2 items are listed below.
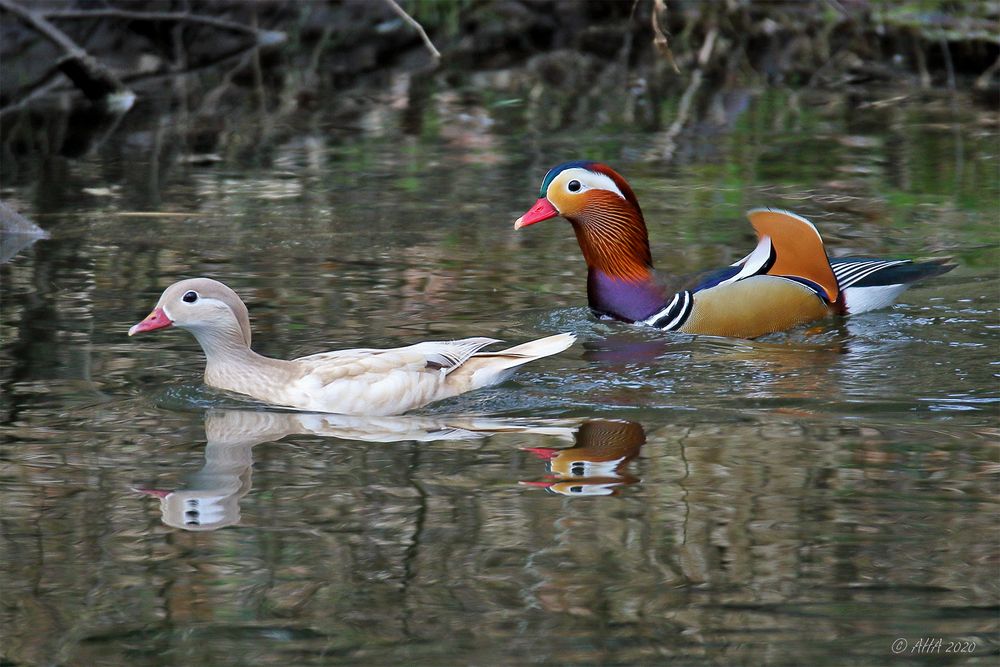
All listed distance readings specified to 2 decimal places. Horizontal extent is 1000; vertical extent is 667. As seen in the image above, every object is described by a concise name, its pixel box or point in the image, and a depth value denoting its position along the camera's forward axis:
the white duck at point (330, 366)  13.25
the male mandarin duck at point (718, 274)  15.87
